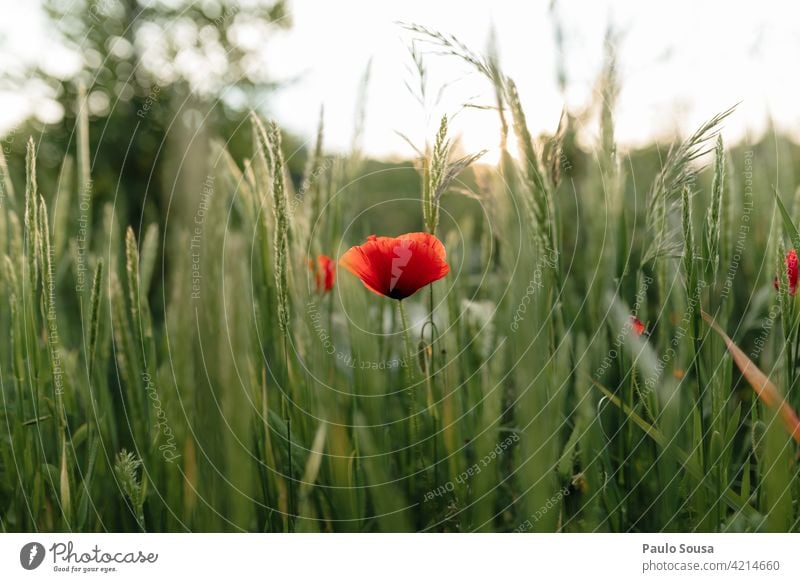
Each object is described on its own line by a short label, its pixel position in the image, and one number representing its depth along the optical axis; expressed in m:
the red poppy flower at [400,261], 0.63
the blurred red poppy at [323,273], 0.77
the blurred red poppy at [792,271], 0.69
